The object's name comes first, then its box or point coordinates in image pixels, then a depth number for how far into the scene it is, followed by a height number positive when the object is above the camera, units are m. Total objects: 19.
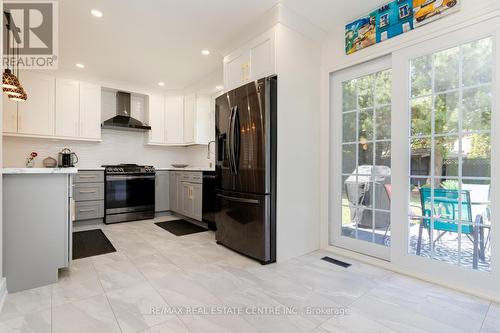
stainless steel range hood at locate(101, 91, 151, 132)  4.54 +0.87
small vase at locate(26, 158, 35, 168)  4.09 +0.04
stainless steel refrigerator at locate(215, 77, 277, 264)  2.50 -0.05
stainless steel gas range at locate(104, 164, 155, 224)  4.23 -0.49
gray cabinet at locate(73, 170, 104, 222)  4.02 -0.49
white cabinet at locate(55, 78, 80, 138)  4.11 +0.98
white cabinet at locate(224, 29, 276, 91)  2.57 +1.20
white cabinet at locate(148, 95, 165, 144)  5.02 +0.97
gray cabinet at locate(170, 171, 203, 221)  4.02 -0.49
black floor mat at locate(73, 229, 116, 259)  2.78 -0.98
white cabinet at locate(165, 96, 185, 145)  5.18 +0.99
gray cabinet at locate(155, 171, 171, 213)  4.80 -0.50
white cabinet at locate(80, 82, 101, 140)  4.31 +0.98
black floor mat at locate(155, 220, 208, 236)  3.72 -1.00
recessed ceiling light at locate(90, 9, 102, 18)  2.50 +1.57
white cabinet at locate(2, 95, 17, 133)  3.71 +0.76
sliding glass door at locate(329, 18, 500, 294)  1.91 +0.08
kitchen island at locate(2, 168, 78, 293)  1.89 -0.48
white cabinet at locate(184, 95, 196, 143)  4.87 +0.97
